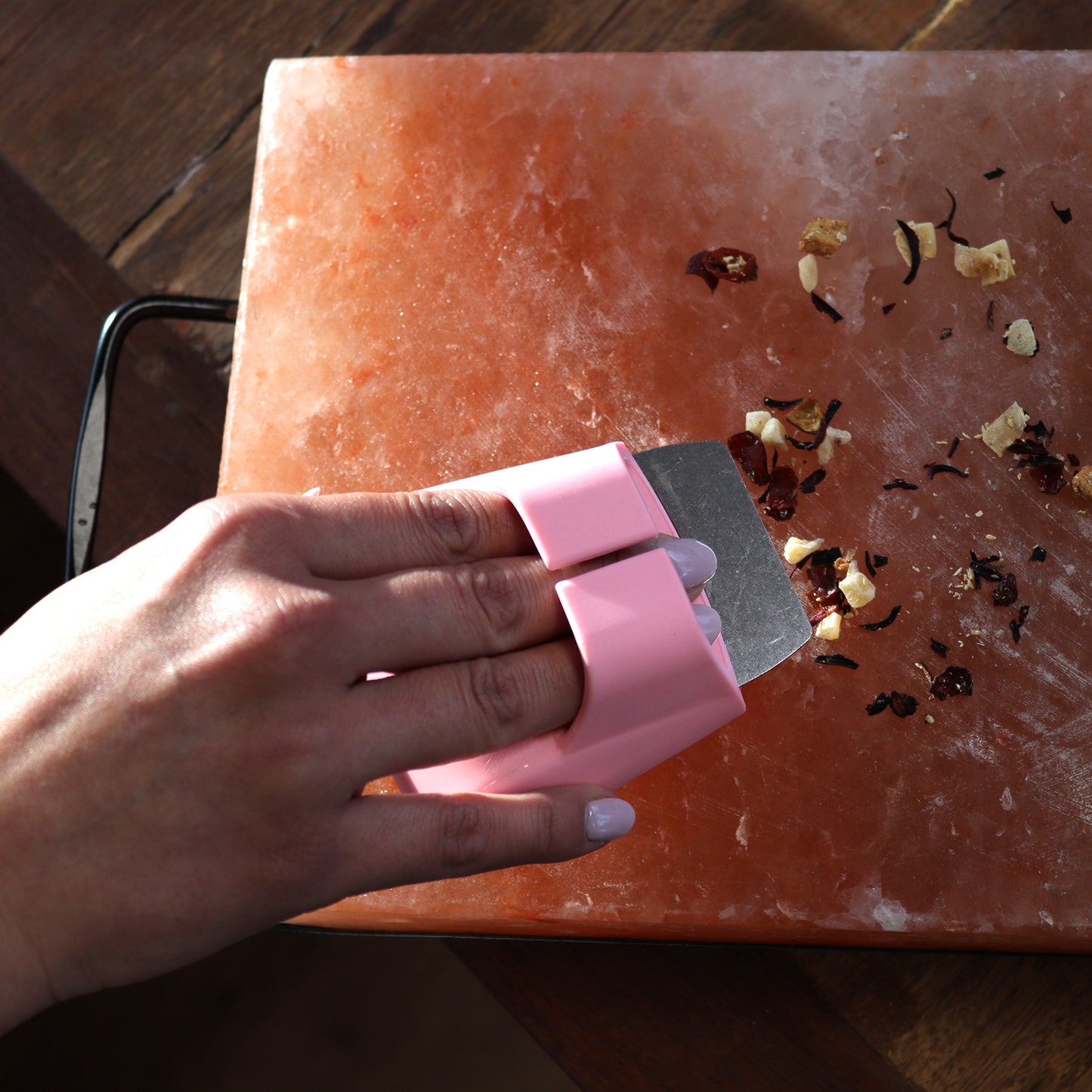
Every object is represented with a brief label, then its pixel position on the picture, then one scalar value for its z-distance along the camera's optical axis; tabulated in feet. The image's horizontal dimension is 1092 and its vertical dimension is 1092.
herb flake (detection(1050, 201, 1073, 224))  1.16
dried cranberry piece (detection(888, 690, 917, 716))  1.08
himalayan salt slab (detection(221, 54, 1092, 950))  1.07
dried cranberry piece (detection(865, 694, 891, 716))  1.09
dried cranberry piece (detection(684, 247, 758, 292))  1.16
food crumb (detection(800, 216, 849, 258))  1.16
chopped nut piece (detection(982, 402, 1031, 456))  1.12
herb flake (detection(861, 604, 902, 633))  1.10
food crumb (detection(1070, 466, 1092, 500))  1.11
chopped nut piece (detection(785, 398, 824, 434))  1.13
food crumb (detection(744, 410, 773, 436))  1.13
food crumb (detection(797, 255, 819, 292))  1.16
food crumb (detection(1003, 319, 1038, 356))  1.14
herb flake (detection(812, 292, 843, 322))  1.15
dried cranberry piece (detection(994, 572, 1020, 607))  1.10
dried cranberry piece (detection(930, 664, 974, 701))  1.09
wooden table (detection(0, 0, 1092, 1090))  1.49
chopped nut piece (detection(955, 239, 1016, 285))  1.15
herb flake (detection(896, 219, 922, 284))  1.16
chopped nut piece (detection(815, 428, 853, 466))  1.12
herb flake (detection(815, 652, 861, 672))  1.09
